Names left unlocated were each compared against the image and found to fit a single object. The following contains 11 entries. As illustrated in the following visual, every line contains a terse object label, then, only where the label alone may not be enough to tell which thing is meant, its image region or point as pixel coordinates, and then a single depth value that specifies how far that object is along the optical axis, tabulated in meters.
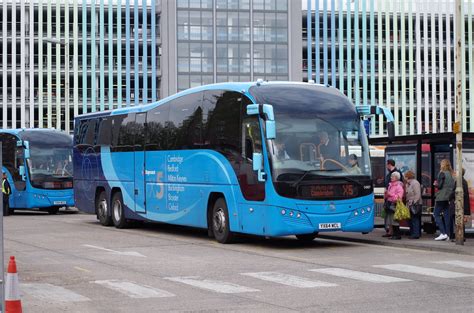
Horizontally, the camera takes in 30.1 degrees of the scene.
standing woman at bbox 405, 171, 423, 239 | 19.86
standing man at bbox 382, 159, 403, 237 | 20.28
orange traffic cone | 8.29
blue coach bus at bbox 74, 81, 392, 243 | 17.81
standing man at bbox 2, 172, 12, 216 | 35.47
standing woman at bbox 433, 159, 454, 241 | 19.05
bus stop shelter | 19.86
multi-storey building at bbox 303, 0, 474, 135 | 94.94
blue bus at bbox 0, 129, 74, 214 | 35.31
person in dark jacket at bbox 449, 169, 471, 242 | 19.03
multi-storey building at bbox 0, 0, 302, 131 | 89.50
